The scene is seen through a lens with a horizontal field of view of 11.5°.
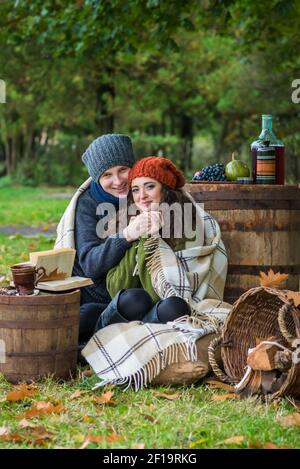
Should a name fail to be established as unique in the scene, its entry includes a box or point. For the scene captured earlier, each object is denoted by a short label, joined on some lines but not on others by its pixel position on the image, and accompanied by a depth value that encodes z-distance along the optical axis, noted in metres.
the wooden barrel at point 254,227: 9.56
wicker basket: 8.11
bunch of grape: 10.04
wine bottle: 9.76
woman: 8.84
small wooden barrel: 8.11
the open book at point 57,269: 8.38
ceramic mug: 8.14
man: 9.29
